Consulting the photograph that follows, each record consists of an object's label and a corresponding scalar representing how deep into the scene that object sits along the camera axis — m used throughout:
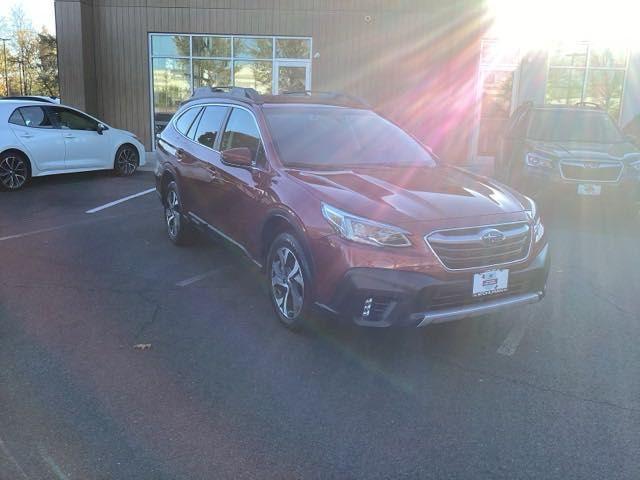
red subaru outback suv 3.64
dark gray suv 8.22
